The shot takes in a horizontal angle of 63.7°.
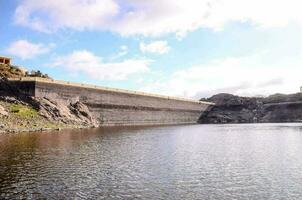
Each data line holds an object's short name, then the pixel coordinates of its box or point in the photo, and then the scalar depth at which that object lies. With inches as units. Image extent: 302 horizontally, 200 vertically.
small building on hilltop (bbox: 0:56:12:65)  2859.3
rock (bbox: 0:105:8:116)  1985.7
